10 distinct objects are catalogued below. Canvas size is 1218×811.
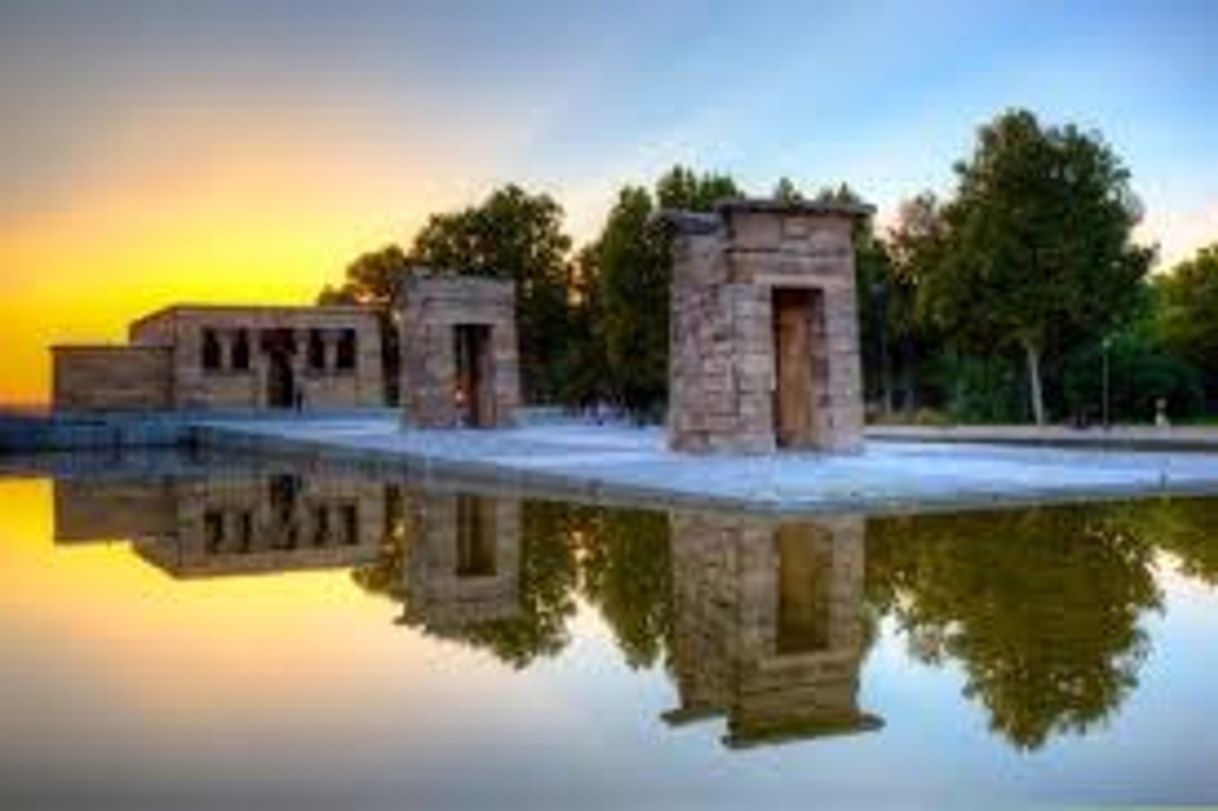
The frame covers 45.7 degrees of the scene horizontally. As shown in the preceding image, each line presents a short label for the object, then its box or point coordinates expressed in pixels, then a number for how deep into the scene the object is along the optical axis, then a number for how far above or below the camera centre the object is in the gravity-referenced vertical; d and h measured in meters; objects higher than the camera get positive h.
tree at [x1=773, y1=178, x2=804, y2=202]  58.43 +7.88
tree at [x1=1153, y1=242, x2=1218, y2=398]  52.44 +2.02
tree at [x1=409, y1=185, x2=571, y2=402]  57.72 +5.44
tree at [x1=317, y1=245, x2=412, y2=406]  70.44 +5.52
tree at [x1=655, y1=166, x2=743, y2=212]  47.62 +6.42
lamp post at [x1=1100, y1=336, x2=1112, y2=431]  37.18 +0.31
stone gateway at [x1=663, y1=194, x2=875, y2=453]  22.95 +0.83
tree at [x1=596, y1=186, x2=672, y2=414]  45.78 +2.89
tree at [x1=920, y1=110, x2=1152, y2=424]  40.06 +3.66
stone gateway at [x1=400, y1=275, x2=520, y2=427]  38.28 +0.96
